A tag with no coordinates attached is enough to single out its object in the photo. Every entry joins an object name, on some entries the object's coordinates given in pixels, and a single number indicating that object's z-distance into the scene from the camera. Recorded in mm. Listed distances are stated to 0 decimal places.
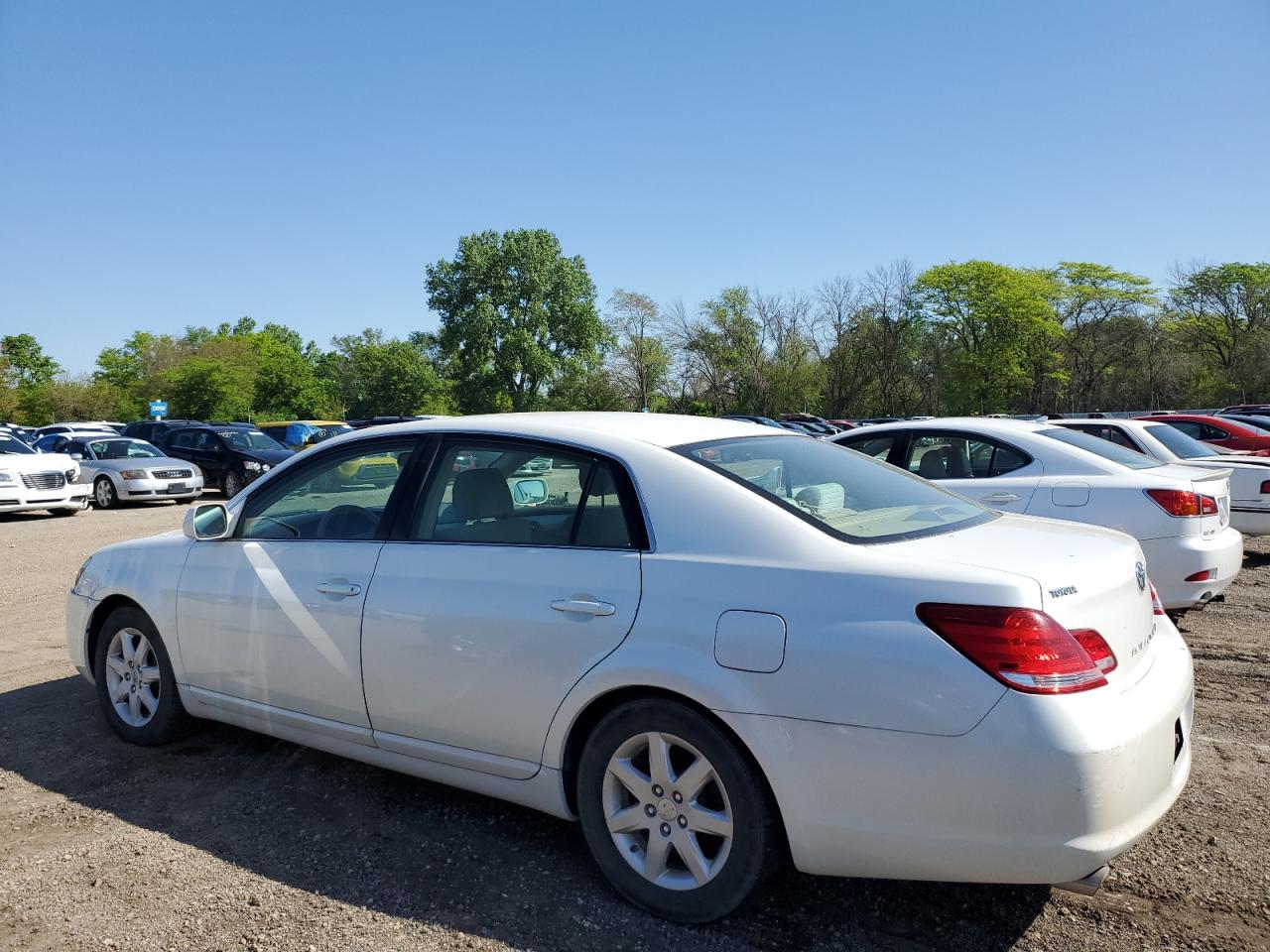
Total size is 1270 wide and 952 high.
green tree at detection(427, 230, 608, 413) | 70688
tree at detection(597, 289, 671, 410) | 65312
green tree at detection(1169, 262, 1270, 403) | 56719
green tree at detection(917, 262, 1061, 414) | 65375
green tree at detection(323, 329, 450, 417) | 94338
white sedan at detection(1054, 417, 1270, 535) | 9094
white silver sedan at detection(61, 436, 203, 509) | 19391
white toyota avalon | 2389
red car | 14562
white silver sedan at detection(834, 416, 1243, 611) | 5988
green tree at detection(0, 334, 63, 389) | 85000
